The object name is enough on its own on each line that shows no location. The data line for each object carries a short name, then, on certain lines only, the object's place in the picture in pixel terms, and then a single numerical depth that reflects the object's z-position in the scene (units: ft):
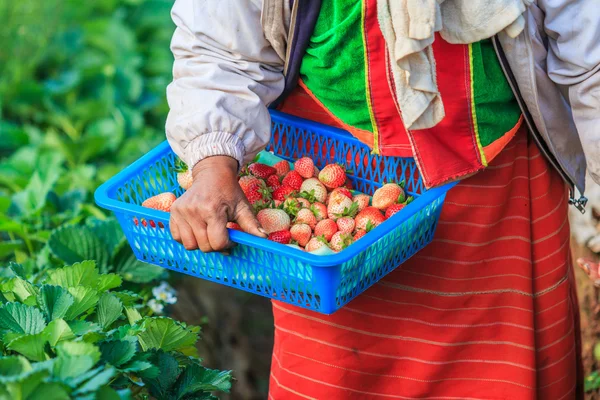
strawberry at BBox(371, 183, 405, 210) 13.89
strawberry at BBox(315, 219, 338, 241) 13.62
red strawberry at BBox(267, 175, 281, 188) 14.79
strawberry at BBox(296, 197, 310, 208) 14.38
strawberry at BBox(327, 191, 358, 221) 14.03
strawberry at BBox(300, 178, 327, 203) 14.47
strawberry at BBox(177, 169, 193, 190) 14.27
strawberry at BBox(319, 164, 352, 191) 14.60
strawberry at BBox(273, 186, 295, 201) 14.55
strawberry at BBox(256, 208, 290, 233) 13.51
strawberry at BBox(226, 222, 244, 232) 12.96
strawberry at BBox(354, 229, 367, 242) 13.42
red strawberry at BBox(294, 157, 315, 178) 14.79
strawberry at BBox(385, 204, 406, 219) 13.60
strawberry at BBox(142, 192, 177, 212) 13.67
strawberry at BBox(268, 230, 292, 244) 13.17
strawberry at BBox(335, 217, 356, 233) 13.67
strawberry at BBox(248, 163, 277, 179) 14.83
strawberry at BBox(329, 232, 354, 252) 13.05
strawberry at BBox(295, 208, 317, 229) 13.99
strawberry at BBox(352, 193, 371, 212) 14.15
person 12.24
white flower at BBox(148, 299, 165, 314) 17.99
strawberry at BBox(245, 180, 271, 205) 14.20
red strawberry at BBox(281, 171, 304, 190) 14.65
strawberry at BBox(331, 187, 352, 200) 14.28
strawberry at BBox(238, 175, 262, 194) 14.34
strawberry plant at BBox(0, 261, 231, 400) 9.50
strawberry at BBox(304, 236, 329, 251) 13.25
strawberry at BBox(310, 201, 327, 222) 14.21
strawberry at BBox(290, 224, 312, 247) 13.58
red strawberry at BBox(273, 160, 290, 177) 15.15
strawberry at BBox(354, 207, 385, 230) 13.57
